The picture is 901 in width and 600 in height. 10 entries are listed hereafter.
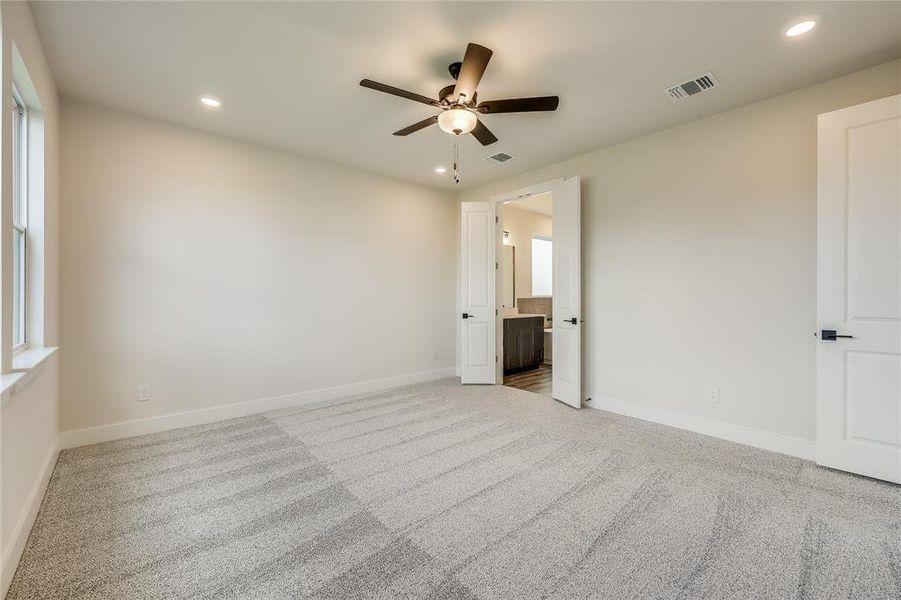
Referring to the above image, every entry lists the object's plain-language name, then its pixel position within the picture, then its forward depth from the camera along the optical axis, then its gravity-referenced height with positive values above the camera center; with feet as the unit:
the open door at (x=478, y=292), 16.90 +0.33
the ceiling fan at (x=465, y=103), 7.19 +4.30
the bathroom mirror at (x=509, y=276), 21.72 +1.37
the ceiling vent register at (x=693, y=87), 8.79 +5.30
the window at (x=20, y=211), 7.69 +1.87
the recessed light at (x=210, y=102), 9.77 +5.35
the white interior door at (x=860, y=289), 7.76 +0.23
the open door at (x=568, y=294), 13.26 +0.19
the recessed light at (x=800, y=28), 6.93 +5.25
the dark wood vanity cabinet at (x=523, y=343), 18.63 -2.38
